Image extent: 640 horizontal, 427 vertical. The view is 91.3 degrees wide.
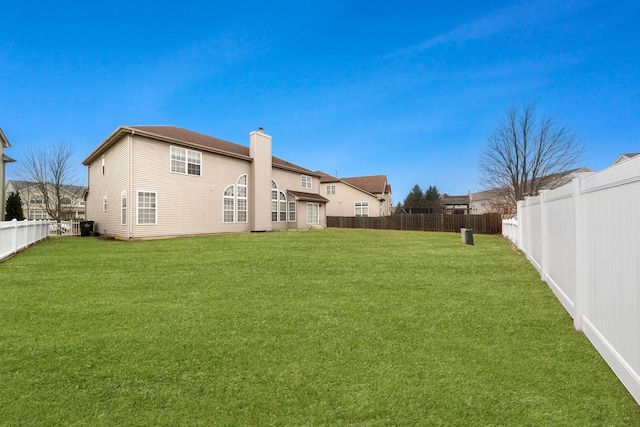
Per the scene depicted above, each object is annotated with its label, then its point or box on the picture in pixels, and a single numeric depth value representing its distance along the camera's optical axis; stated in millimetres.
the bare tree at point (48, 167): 29328
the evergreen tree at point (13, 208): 27031
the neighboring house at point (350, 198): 36969
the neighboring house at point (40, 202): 39156
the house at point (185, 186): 15758
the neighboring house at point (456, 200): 62250
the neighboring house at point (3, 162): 21070
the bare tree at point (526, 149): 24688
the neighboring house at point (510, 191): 24797
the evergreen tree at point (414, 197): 72644
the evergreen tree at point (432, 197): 67562
